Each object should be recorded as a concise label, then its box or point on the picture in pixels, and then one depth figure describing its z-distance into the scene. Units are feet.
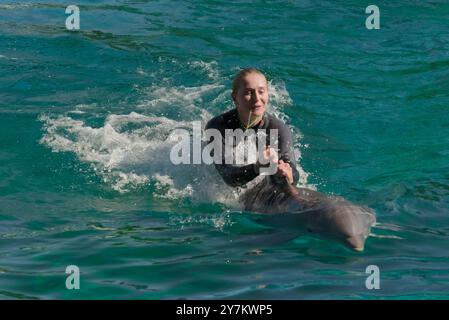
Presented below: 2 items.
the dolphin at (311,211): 40.24
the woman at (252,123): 45.16
